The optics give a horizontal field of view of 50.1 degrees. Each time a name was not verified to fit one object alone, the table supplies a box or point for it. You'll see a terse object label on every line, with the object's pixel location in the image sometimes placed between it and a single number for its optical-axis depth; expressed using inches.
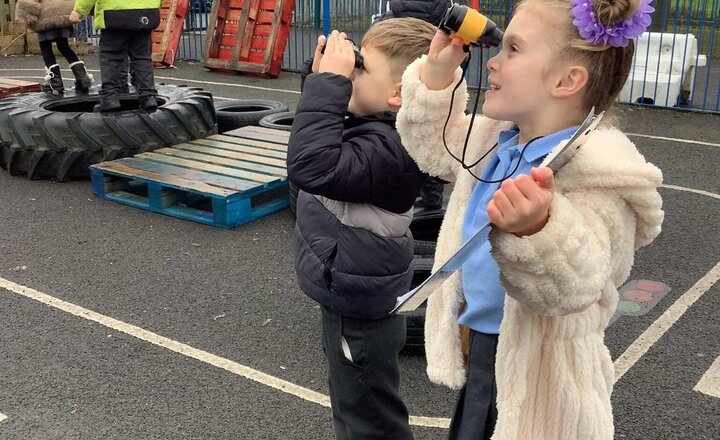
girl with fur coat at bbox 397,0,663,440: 57.8
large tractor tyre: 270.1
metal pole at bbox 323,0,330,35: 471.2
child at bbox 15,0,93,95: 334.3
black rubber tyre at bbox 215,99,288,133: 320.2
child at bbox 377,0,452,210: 205.3
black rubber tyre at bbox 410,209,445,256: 203.5
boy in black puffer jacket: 86.4
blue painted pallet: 227.3
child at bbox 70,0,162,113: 275.9
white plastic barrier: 402.6
